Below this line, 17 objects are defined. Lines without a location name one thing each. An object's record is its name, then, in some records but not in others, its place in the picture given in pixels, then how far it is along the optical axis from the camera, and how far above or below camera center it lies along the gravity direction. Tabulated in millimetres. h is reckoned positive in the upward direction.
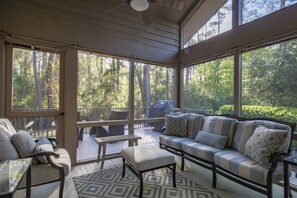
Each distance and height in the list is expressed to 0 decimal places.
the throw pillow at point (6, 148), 1852 -564
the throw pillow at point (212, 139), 2773 -668
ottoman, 2288 -843
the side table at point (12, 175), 1124 -601
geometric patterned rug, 2333 -1286
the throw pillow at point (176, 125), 3641 -552
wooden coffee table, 3244 -808
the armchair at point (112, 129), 3728 -669
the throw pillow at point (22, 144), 2035 -564
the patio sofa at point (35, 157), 1954 -715
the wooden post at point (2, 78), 2732 +297
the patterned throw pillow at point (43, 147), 2119 -634
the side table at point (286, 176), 1861 -815
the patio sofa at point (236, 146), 1996 -727
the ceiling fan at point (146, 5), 2170 +1224
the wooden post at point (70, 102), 3271 -91
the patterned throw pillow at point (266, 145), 2033 -538
